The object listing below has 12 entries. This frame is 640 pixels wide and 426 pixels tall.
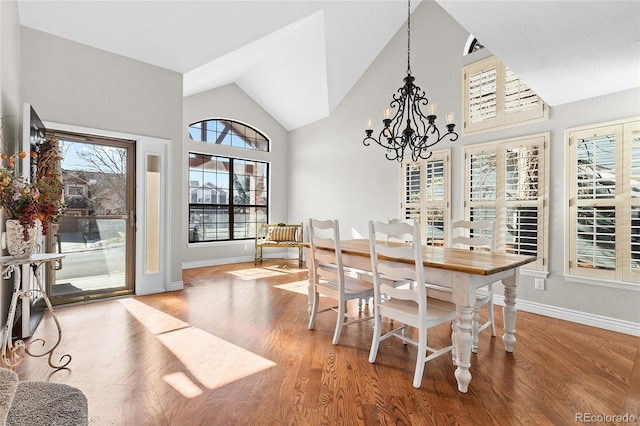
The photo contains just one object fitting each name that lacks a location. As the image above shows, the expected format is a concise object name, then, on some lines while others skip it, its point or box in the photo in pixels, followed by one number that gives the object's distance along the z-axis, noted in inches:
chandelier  103.4
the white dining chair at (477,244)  96.4
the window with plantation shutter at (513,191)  133.3
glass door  142.1
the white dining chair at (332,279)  103.8
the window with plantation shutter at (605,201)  111.7
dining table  76.3
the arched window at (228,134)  237.0
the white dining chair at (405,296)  79.1
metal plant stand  79.9
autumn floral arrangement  78.5
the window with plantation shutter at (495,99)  138.1
